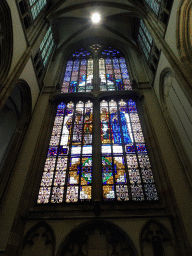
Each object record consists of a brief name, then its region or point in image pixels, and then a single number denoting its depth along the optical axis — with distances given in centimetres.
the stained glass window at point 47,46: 1009
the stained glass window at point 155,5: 812
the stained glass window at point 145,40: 1004
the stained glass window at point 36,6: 828
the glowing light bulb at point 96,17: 1183
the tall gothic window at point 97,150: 607
